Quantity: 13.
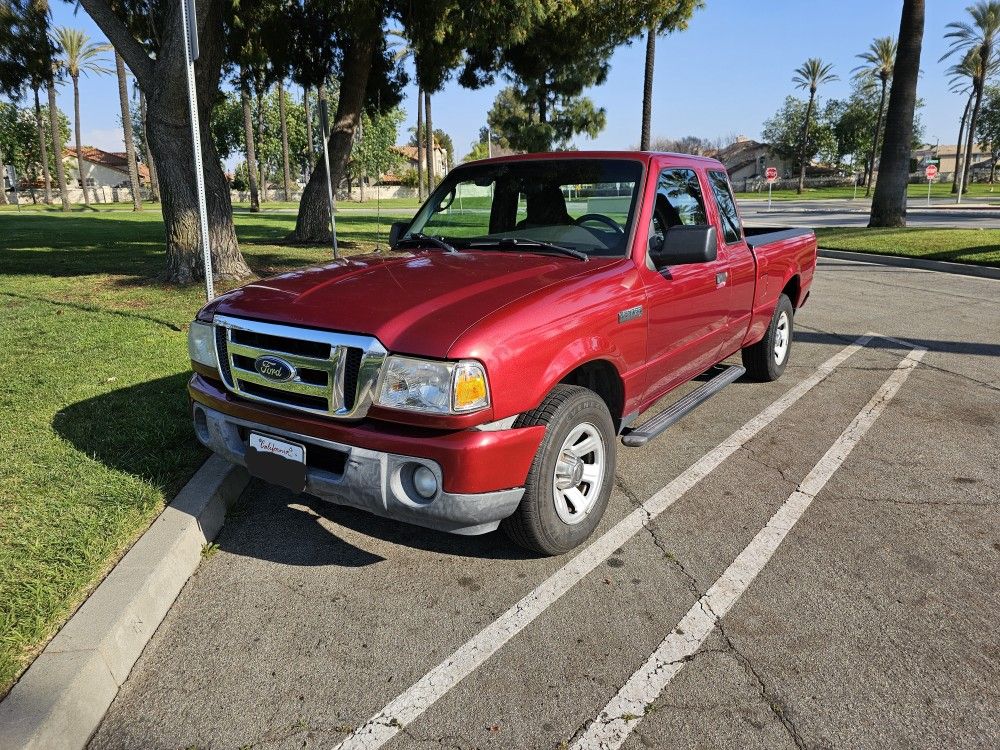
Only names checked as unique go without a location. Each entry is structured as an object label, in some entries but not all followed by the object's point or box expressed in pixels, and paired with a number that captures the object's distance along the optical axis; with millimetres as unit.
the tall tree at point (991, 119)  77438
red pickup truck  2717
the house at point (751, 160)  89312
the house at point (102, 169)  91188
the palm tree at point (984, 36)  49688
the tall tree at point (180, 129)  8438
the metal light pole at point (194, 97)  5293
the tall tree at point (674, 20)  16125
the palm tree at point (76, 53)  48781
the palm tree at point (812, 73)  70875
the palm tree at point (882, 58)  58438
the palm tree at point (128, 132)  39406
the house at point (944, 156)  102838
